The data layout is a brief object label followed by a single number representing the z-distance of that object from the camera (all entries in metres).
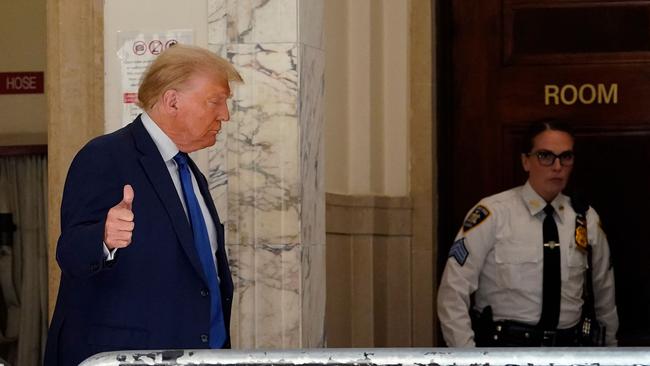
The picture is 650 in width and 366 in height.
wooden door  8.34
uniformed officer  6.95
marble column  6.11
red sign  11.52
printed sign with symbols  6.28
